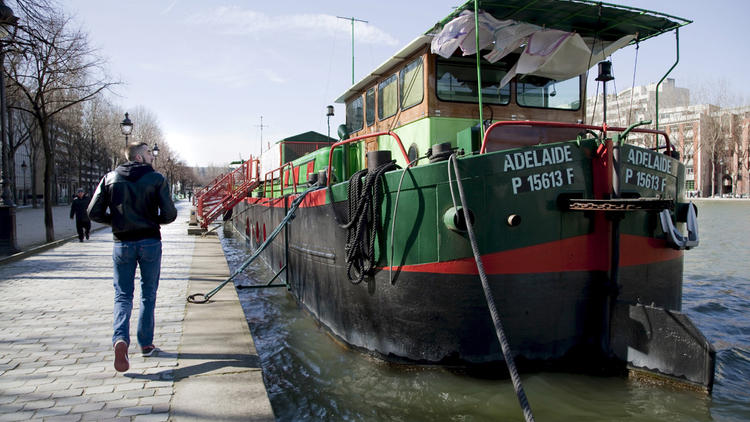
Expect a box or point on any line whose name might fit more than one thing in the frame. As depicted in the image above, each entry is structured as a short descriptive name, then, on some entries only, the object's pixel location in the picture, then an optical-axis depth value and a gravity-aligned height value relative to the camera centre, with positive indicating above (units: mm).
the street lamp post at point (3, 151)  11688 +1193
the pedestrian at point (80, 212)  15673 -383
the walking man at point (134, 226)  4285 -224
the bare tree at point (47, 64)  12099 +4202
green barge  4555 -341
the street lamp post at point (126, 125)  17608 +2772
